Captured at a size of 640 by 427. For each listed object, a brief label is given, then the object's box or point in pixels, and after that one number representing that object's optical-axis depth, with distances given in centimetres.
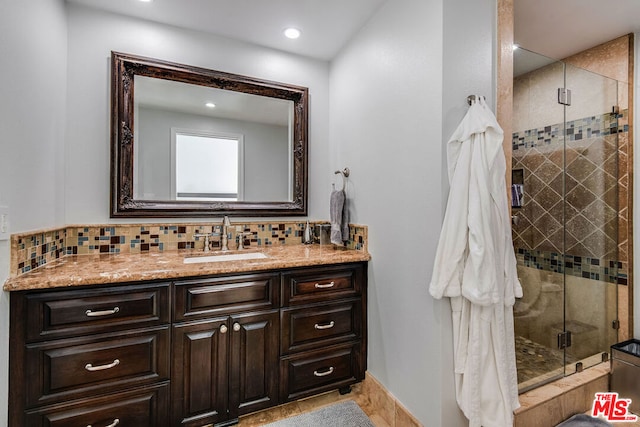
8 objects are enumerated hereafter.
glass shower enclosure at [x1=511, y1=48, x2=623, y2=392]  199
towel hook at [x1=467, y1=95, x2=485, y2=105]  136
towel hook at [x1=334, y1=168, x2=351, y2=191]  214
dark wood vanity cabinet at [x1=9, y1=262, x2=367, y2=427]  121
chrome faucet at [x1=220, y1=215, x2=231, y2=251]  206
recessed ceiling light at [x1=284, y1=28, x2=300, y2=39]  201
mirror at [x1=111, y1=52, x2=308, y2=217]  185
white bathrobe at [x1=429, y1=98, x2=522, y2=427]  123
